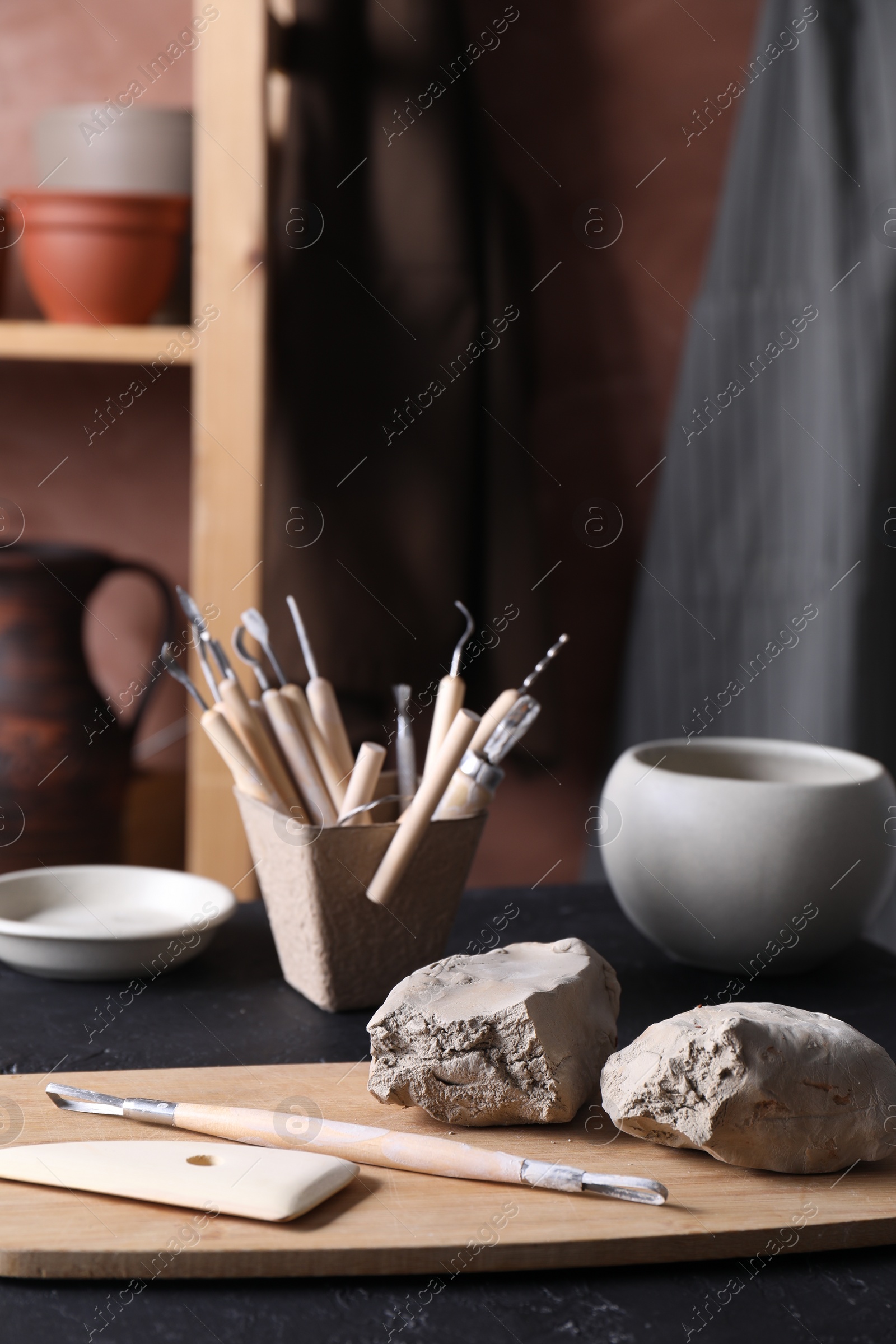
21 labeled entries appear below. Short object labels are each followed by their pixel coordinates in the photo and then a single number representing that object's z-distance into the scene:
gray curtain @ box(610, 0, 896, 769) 1.58
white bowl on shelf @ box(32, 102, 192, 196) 1.66
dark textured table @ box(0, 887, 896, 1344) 1.08
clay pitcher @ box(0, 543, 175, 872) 1.65
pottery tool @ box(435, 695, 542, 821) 1.27
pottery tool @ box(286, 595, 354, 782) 1.31
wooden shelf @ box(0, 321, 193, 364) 1.63
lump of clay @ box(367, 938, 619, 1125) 1.16
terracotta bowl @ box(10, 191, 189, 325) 1.62
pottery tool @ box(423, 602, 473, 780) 1.29
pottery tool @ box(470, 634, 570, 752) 1.28
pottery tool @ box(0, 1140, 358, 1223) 1.10
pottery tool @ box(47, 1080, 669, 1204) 1.12
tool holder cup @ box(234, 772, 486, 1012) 1.26
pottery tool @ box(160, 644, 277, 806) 1.28
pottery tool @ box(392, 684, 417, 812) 1.32
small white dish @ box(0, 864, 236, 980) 1.28
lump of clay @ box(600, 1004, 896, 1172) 1.13
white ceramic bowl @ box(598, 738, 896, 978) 1.30
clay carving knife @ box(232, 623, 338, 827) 1.30
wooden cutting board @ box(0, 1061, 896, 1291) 1.09
